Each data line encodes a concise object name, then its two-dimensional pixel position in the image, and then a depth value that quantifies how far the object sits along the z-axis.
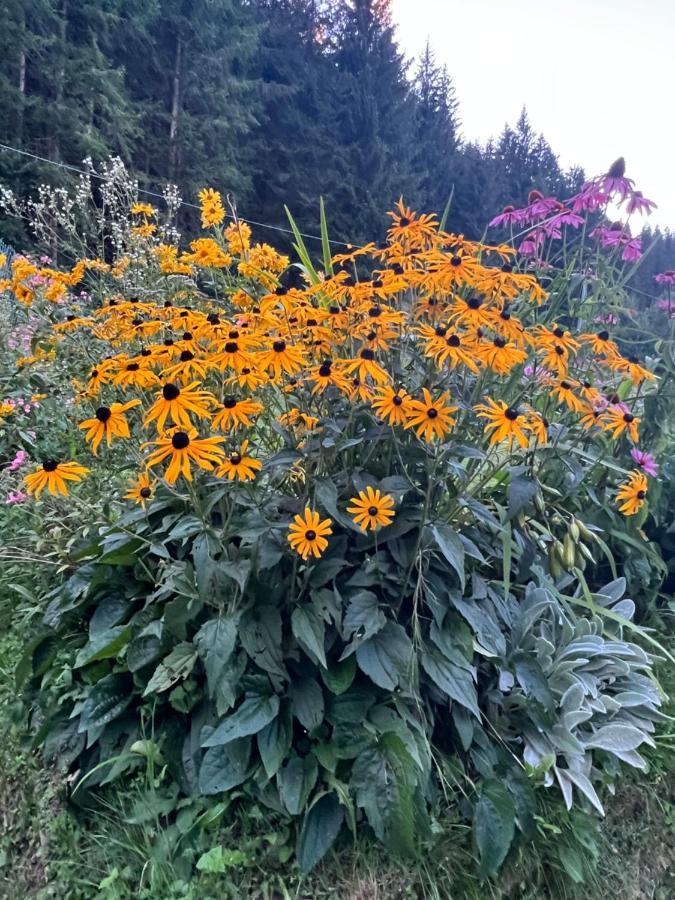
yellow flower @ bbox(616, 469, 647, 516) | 1.56
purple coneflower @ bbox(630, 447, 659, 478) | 1.85
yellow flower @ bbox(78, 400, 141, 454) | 1.26
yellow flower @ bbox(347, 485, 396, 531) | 1.32
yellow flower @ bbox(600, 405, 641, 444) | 1.50
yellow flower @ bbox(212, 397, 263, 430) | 1.30
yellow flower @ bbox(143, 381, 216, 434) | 1.20
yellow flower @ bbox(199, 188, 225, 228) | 2.21
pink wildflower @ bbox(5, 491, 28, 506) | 2.11
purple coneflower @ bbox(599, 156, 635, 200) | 1.94
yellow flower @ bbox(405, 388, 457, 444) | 1.28
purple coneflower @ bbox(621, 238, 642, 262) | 2.11
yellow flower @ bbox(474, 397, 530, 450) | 1.27
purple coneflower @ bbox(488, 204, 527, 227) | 2.12
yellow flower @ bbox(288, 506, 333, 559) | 1.26
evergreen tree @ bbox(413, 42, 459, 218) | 22.88
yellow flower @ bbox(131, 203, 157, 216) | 2.46
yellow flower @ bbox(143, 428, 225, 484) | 1.17
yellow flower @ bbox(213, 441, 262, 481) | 1.24
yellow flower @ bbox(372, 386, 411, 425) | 1.32
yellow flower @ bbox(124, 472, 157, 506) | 1.38
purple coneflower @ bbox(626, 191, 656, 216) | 1.95
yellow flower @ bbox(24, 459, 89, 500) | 1.32
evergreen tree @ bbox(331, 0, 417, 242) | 18.08
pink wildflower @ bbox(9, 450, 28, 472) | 2.32
